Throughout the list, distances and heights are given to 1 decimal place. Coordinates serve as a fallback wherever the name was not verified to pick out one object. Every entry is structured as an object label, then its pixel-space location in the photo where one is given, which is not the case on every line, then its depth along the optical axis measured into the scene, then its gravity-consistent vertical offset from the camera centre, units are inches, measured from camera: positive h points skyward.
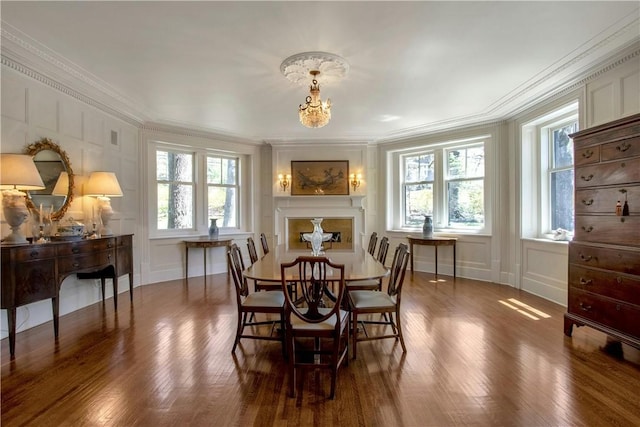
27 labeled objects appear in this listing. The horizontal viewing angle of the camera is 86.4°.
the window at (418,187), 258.4 +18.3
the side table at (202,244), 230.5 -22.1
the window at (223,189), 258.1 +16.9
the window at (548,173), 171.3 +20.6
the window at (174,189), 233.6 +15.5
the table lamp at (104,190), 159.8 +10.3
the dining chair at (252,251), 150.5 -17.5
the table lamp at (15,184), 114.1 +9.4
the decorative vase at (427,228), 238.1 -12.0
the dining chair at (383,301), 107.5 -29.6
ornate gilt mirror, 137.4 +14.3
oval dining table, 102.3 -19.0
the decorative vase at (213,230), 241.1 -13.2
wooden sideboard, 108.8 -20.4
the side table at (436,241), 227.9 -20.8
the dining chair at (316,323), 86.4 -29.7
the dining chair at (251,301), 108.0 -29.5
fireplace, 270.4 -4.6
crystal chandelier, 137.9 +41.2
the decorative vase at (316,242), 130.6 -11.8
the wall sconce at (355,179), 270.1 +25.4
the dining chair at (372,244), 173.3 -17.2
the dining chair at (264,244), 175.1 -17.2
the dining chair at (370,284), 136.7 -29.8
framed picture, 270.8 +27.2
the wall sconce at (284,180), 269.6 +24.7
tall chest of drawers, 102.0 -7.6
